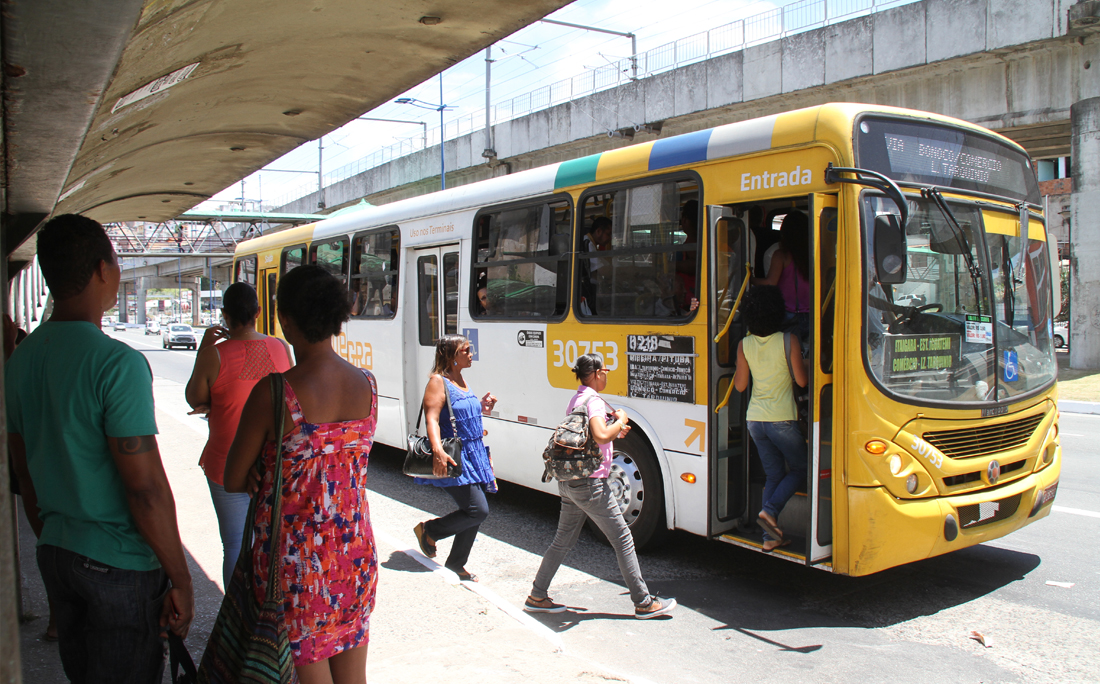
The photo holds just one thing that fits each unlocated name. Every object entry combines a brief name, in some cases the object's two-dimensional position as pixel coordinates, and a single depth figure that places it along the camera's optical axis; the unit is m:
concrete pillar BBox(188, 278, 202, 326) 86.53
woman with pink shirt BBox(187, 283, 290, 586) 3.88
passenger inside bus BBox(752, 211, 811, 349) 5.66
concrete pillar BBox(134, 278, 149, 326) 86.80
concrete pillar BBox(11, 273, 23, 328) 10.21
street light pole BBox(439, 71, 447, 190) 30.16
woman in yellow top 5.16
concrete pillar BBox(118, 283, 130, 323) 98.44
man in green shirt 2.35
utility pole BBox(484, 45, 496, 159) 29.06
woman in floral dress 2.54
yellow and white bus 4.77
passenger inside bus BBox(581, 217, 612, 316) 6.43
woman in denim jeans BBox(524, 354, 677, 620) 4.76
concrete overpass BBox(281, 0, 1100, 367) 16.28
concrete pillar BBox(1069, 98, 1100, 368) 18.44
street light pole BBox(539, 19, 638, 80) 23.32
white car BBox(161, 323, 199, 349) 42.34
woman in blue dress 5.22
